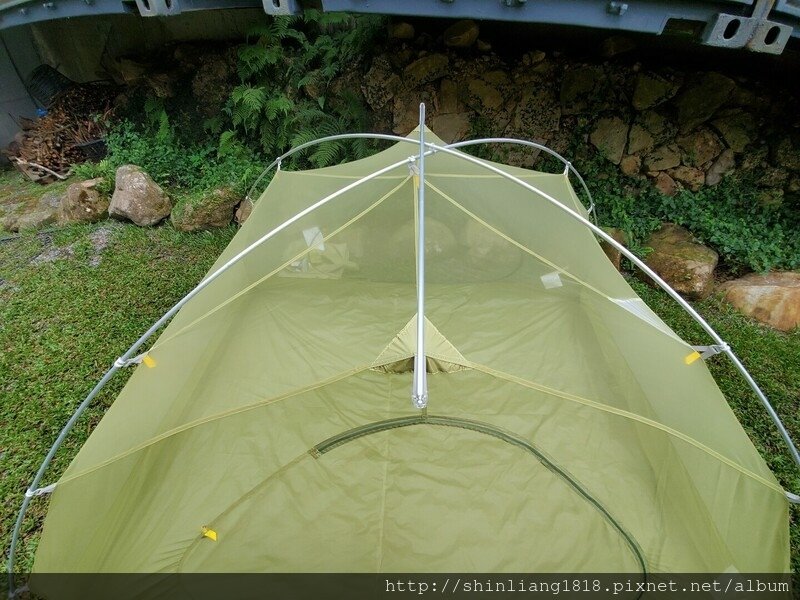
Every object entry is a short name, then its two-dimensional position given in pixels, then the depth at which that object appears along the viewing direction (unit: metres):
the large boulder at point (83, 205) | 4.19
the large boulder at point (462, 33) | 3.64
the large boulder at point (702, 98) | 3.35
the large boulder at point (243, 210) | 4.02
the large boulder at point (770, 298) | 2.94
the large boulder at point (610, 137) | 3.68
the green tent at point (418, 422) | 1.68
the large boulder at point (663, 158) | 3.62
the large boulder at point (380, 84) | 3.95
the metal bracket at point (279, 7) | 2.84
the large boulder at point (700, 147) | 3.52
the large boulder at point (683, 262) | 3.20
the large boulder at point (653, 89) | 3.44
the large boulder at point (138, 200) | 4.09
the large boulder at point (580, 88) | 3.59
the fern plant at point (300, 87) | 4.12
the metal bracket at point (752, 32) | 2.31
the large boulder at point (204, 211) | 4.05
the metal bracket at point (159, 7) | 3.03
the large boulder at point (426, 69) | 3.78
